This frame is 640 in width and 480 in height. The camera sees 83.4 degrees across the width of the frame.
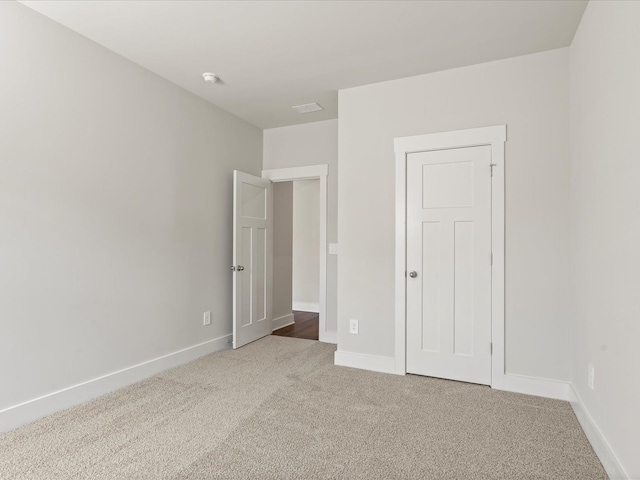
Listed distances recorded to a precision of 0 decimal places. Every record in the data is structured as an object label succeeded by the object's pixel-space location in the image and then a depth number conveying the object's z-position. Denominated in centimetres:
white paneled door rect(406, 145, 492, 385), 290
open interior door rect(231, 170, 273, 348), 390
